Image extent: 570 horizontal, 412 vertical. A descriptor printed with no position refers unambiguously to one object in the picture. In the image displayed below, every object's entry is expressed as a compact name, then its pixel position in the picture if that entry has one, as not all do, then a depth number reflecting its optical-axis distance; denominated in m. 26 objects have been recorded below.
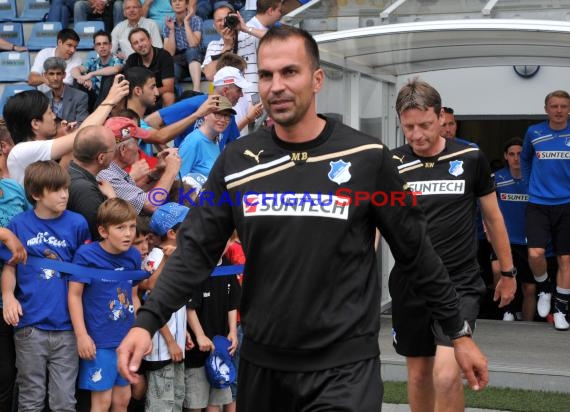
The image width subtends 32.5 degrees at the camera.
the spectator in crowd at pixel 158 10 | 13.56
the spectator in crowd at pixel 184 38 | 12.60
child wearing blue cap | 6.31
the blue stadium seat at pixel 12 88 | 13.45
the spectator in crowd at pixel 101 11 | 14.23
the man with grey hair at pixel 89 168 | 6.19
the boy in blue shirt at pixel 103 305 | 5.97
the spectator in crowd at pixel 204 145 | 8.16
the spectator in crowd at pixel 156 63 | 11.23
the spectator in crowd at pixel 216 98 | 8.51
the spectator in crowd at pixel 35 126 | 6.37
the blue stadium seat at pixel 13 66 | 14.39
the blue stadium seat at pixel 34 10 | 15.50
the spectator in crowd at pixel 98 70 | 11.84
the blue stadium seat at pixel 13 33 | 15.18
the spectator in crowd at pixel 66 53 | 12.57
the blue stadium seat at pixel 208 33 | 12.86
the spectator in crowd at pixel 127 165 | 6.86
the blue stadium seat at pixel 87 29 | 14.06
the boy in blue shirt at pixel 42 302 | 5.91
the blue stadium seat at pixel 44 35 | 14.68
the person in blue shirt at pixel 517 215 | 11.48
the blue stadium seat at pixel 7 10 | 15.69
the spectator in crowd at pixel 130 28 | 12.85
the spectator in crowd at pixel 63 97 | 10.78
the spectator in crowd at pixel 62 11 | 15.10
